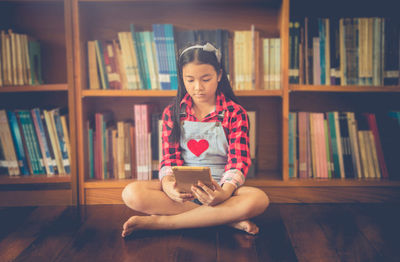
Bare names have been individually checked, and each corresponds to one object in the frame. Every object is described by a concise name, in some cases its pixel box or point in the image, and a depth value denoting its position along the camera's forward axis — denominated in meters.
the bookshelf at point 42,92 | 1.86
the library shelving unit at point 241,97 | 1.79
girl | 1.41
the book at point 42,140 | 1.85
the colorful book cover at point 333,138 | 1.86
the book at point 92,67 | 1.85
